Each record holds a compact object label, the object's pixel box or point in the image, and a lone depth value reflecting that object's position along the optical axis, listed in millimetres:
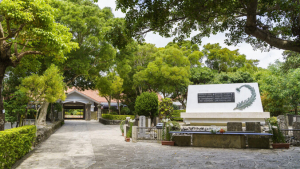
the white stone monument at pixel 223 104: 18339
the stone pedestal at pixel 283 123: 13778
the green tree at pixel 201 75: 33219
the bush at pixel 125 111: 31981
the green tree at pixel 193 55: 34250
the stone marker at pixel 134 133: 12492
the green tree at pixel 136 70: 32062
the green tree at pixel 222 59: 37062
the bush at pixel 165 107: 22358
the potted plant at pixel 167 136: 11375
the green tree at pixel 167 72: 28281
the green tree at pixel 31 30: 8102
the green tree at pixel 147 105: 18234
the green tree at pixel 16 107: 12415
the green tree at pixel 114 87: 29103
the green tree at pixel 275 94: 23547
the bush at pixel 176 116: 30438
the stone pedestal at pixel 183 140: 11242
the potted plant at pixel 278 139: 10175
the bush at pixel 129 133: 13039
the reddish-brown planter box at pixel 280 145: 10117
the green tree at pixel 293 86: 21562
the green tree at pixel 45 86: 11805
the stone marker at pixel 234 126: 12148
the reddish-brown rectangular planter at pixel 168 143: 11336
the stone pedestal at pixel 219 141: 10523
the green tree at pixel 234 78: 30859
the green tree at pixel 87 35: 17938
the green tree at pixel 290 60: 15203
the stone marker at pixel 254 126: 11820
